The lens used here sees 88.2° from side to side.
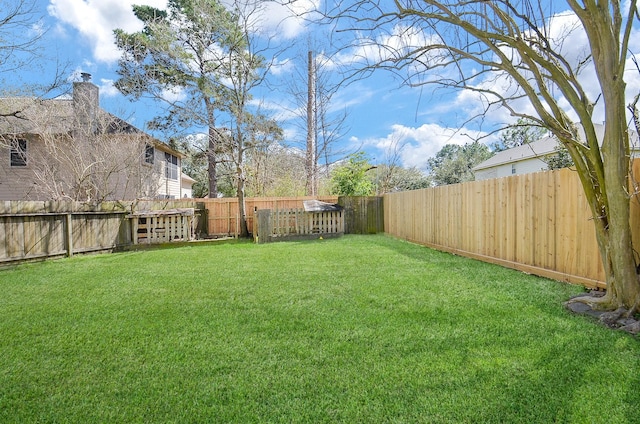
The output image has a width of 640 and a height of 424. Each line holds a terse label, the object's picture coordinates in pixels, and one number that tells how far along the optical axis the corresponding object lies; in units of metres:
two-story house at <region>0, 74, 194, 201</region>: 9.94
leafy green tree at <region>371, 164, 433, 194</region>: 18.83
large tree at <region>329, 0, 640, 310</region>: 3.08
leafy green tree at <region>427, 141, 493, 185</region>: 29.97
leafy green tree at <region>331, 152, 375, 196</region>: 13.67
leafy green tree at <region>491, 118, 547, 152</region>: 28.86
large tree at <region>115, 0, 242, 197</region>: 11.77
